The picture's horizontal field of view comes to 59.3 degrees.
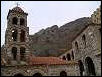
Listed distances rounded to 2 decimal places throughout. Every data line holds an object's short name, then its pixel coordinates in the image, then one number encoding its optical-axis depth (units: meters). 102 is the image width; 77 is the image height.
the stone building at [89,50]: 11.18
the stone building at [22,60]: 10.70
